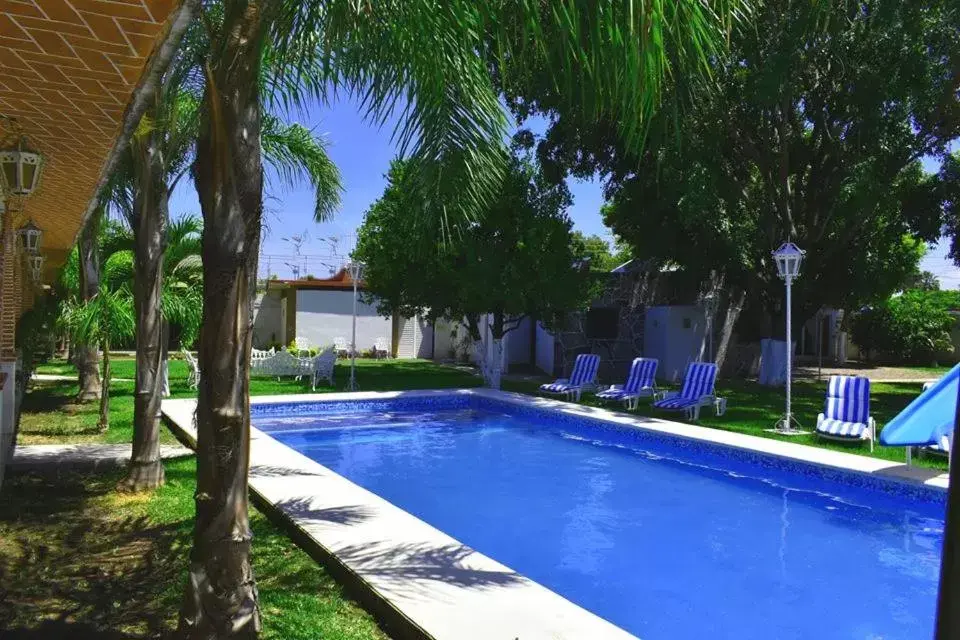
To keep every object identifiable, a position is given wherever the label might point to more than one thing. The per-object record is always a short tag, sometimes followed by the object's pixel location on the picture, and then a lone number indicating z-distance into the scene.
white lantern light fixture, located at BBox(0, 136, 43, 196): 5.43
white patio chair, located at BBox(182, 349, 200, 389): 16.67
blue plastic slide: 7.16
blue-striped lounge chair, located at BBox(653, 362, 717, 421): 13.99
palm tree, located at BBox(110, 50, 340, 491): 7.20
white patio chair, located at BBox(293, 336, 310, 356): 27.14
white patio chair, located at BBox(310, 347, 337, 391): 19.05
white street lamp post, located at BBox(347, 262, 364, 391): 18.00
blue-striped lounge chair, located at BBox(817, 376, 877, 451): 10.88
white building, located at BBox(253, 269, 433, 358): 28.94
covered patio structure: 3.08
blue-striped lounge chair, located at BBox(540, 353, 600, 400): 17.06
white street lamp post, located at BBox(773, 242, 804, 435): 12.41
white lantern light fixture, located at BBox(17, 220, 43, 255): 9.07
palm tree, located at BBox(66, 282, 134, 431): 10.23
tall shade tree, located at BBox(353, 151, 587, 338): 17.23
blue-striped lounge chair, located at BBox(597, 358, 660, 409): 15.50
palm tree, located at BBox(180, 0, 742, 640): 3.14
